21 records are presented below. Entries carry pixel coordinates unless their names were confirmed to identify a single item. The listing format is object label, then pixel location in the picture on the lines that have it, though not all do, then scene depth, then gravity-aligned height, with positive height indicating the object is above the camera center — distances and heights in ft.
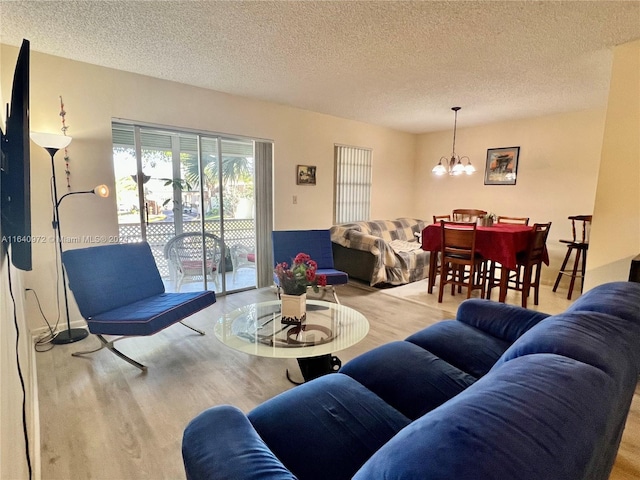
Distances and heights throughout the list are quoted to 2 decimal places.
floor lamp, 7.79 -0.04
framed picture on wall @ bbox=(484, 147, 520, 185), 16.28 +1.79
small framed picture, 14.65 +1.08
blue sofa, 1.70 -1.46
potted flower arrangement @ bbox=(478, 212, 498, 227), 12.89 -0.80
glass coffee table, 5.65 -2.62
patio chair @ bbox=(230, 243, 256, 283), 13.48 -2.56
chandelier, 13.64 +1.35
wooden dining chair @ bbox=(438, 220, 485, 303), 11.41 -1.81
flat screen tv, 3.24 +0.25
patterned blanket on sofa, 13.85 -2.31
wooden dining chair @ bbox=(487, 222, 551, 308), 11.37 -2.08
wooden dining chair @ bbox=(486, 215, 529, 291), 14.26 -0.87
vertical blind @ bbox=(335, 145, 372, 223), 16.49 +0.80
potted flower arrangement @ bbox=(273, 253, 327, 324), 6.50 -1.76
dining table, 10.82 -1.48
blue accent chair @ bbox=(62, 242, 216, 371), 7.03 -2.51
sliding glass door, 10.68 -0.24
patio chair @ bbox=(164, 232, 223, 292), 11.98 -2.28
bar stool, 12.71 -1.74
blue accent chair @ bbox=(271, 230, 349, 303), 12.09 -1.85
